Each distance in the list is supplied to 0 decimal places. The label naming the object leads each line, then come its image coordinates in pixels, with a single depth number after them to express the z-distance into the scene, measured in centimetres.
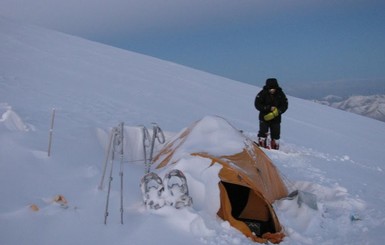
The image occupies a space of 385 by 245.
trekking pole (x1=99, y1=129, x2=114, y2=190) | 398
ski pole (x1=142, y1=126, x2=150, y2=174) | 469
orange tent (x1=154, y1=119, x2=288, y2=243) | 399
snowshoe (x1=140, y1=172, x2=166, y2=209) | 374
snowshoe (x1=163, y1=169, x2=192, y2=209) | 374
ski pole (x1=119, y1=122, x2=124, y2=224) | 345
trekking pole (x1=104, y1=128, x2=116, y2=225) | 338
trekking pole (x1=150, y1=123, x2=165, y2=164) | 453
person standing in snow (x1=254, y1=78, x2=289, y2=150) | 786
